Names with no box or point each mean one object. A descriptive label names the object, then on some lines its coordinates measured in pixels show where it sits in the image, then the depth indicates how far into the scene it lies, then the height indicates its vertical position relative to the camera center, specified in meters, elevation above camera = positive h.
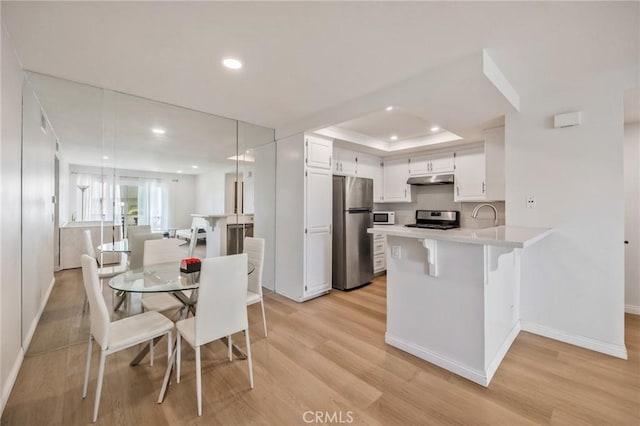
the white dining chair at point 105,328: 1.61 -0.77
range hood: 4.39 +0.59
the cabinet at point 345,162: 4.45 +0.90
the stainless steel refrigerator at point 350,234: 4.14 -0.33
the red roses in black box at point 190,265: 2.22 -0.43
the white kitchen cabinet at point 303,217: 3.68 -0.04
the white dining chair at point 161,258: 2.30 -0.45
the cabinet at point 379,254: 4.84 -0.74
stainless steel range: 4.52 -0.09
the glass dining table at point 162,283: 1.86 -0.52
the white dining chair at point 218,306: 1.71 -0.63
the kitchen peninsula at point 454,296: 1.96 -0.68
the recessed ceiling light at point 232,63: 2.14 +1.25
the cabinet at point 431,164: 4.47 +0.87
